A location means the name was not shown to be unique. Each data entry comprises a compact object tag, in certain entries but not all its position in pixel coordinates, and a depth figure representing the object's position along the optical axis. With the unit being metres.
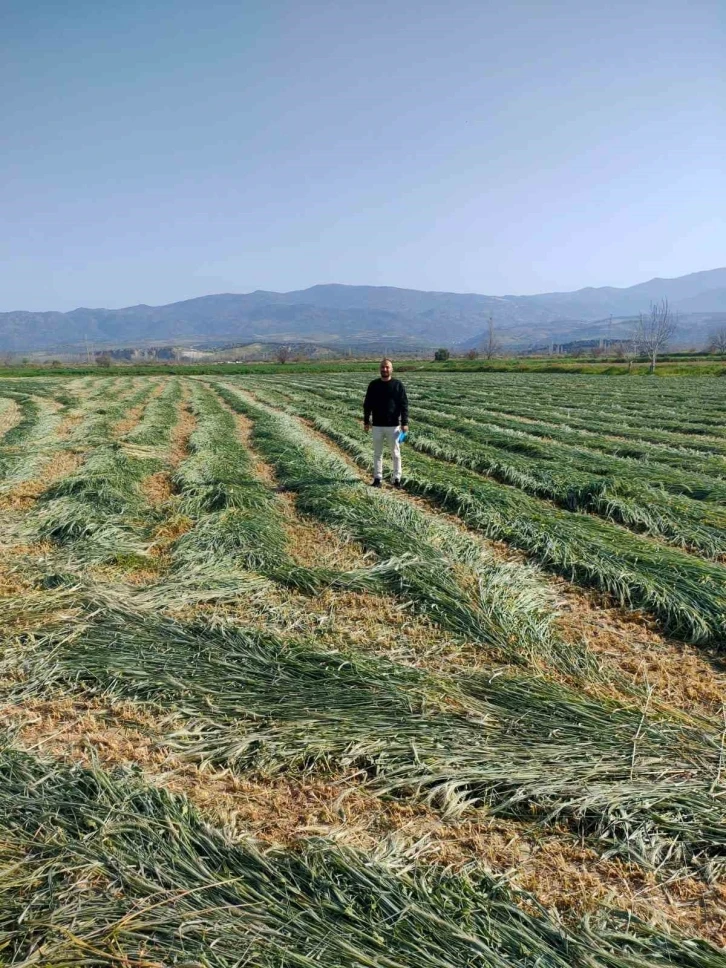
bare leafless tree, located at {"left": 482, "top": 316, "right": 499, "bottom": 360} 98.28
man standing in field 10.02
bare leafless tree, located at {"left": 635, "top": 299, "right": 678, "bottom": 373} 58.91
